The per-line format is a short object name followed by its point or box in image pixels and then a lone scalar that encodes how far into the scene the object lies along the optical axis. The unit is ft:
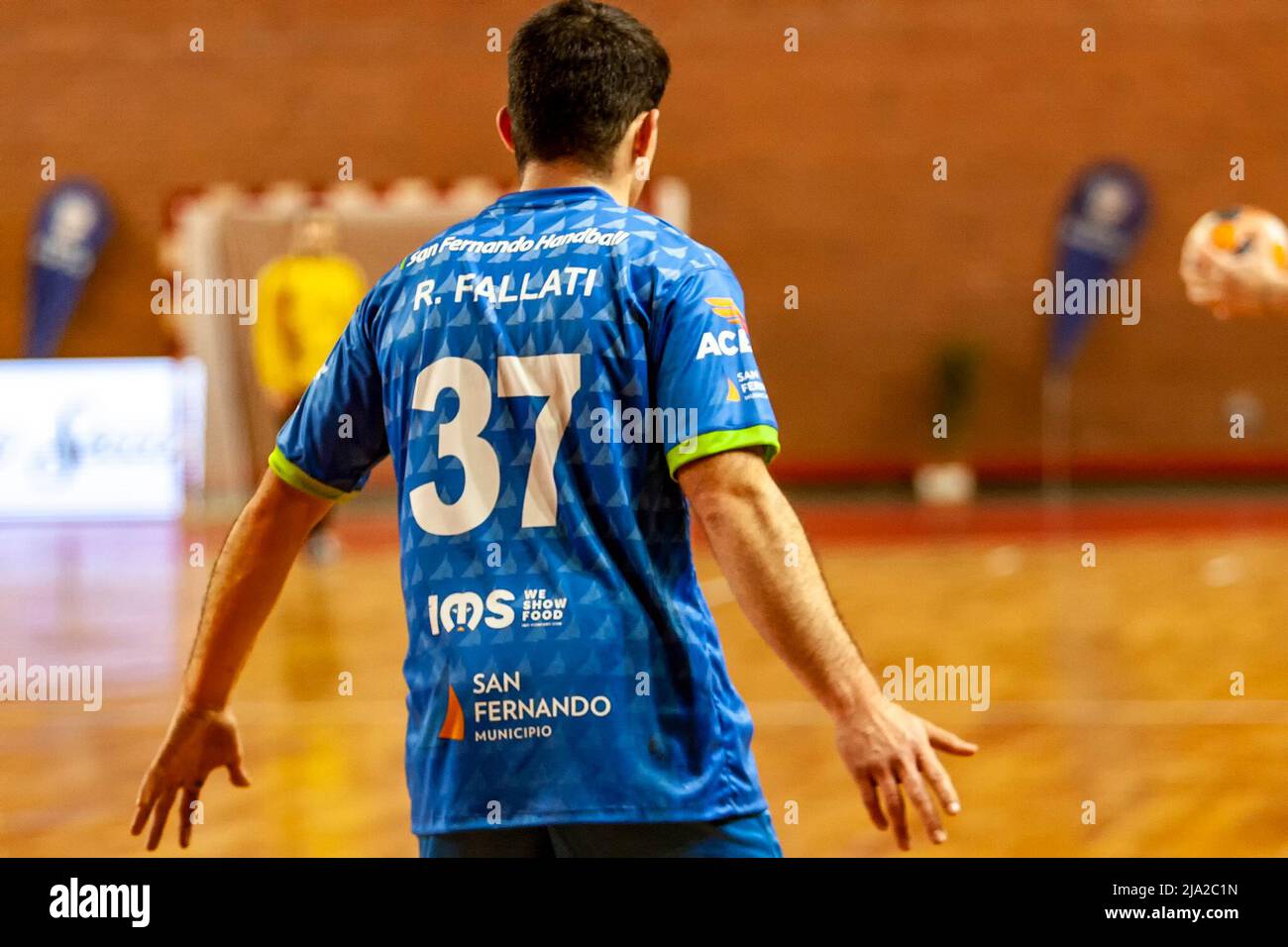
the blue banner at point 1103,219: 86.48
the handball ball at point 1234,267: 18.43
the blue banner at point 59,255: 88.38
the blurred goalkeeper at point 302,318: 64.49
